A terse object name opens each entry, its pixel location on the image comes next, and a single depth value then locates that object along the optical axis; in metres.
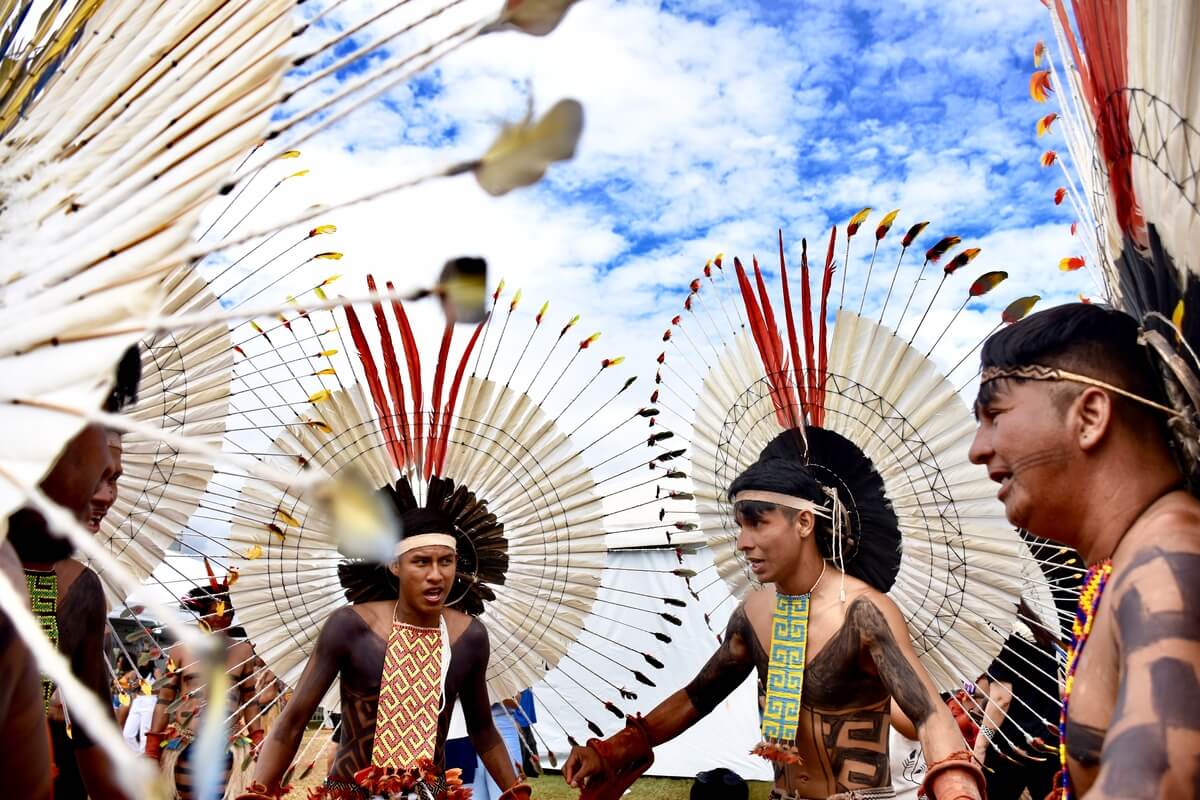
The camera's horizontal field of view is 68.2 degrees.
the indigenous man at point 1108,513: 1.37
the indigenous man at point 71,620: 2.58
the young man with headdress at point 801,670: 3.50
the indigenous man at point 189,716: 4.95
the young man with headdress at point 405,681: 3.62
